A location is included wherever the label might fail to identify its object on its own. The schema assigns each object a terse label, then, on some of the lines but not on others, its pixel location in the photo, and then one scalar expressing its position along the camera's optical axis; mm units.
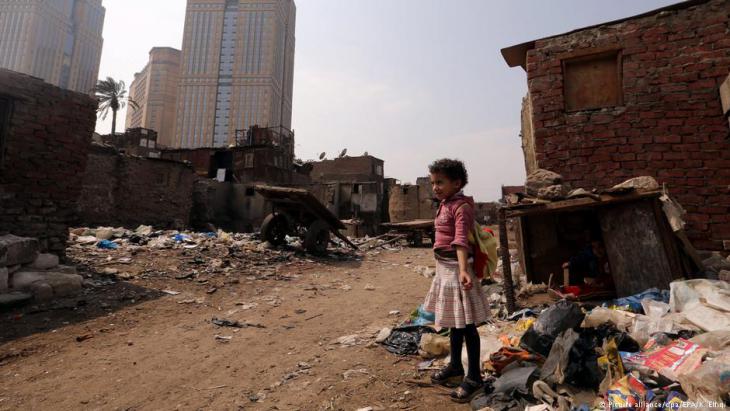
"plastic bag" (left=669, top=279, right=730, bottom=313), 2793
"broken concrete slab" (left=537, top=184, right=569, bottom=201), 4301
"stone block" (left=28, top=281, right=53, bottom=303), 4539
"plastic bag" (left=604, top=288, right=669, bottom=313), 3492
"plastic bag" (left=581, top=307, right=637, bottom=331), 3010
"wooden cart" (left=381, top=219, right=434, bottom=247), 14508
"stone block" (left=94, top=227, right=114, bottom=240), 8732
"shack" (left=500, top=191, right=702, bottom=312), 3908
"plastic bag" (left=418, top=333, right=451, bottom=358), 3084
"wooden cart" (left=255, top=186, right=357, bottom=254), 9438
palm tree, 32094
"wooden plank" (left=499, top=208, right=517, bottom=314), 4105
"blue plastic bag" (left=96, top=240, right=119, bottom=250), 7764
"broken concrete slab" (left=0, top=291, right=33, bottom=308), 4121
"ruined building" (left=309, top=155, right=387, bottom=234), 24653
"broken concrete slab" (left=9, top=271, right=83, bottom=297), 4582
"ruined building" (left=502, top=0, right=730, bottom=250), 4559
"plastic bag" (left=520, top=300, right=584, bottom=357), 2691
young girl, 2393
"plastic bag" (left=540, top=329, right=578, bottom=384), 2211
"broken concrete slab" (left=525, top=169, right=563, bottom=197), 4859
